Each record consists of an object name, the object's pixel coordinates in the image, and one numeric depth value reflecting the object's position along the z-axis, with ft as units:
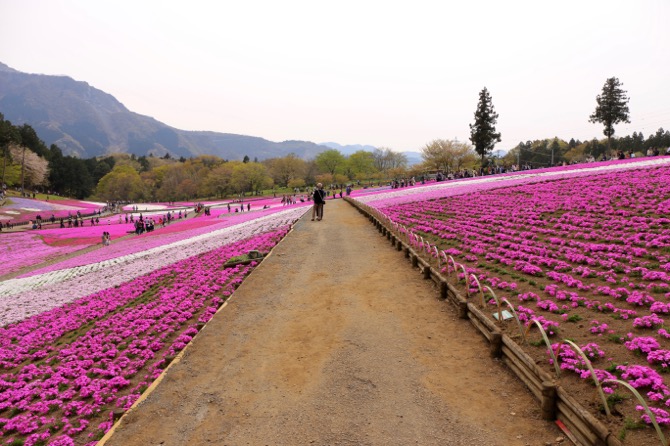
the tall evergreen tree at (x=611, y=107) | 231.09
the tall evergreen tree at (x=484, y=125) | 250.57
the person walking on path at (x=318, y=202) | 85.81
